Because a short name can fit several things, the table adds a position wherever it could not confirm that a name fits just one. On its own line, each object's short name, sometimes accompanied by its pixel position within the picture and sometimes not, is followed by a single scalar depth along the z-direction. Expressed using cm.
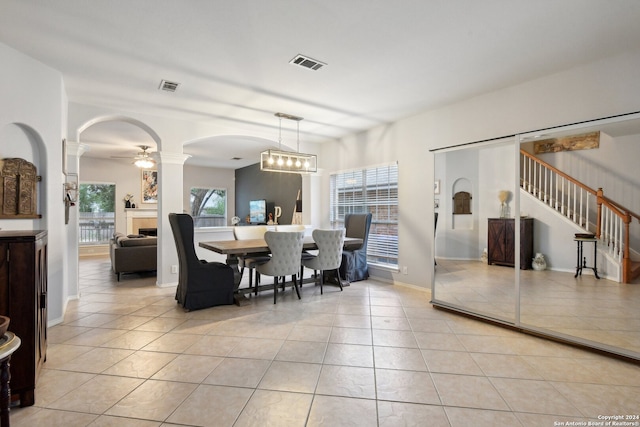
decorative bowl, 128
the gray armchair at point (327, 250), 439
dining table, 388
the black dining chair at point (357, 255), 516
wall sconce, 374
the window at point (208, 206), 1044
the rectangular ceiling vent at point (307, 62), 293
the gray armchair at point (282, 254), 392
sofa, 534
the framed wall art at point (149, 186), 916
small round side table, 131
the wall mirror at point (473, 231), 346
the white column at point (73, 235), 404
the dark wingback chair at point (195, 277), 362
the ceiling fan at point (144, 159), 678
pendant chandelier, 458
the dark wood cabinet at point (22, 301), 185
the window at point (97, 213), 859
